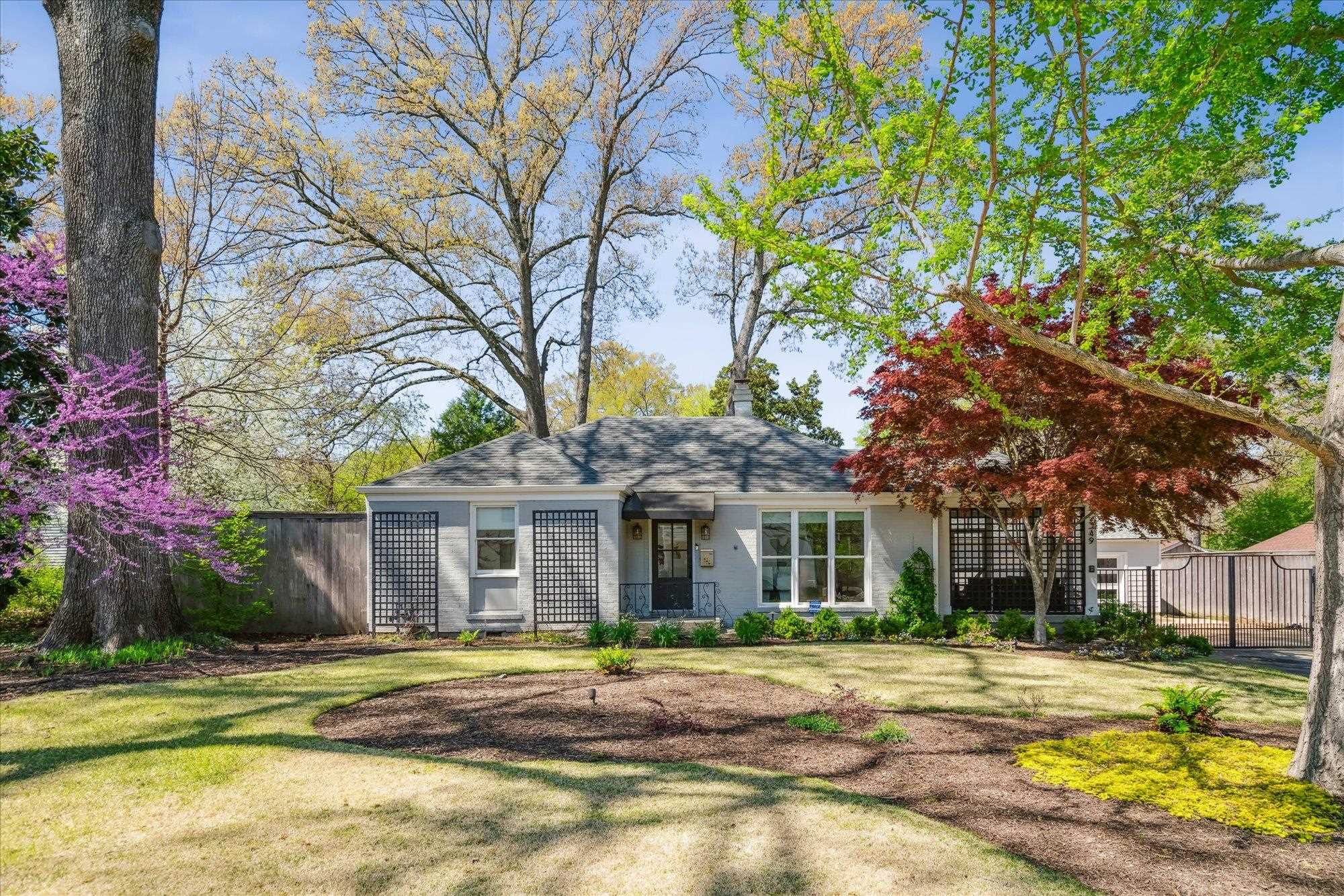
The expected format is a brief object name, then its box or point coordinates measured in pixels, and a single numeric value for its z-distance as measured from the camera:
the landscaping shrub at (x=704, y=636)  13.13
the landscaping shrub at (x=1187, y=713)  7.26
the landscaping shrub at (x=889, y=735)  6.99
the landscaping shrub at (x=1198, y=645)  13.21
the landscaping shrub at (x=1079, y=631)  13.93
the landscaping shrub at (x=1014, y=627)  13.91
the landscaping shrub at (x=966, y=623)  14.03
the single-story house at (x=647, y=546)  14.90
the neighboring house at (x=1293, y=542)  19.94
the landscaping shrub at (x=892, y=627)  14.40
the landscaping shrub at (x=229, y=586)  13.74
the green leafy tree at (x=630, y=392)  40.03
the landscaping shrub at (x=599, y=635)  13.17
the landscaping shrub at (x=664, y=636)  13.09
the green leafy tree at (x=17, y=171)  11.36
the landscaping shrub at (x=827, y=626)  14.31
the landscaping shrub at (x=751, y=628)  13.43
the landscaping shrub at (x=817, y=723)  7.30
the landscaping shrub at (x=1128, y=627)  13.45
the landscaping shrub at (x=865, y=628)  14.37
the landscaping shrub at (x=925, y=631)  14.27
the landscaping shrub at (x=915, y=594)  14.49
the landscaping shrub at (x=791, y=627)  14.20
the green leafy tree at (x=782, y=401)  33.34
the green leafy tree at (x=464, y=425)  26.69
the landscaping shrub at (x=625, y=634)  12.98
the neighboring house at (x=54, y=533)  9.86
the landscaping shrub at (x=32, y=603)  13.14
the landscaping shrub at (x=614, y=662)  9.78
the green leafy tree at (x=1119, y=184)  6.12
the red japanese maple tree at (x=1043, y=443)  11.59
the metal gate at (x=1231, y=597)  15.64
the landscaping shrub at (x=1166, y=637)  13.20
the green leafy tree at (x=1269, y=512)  23.45
